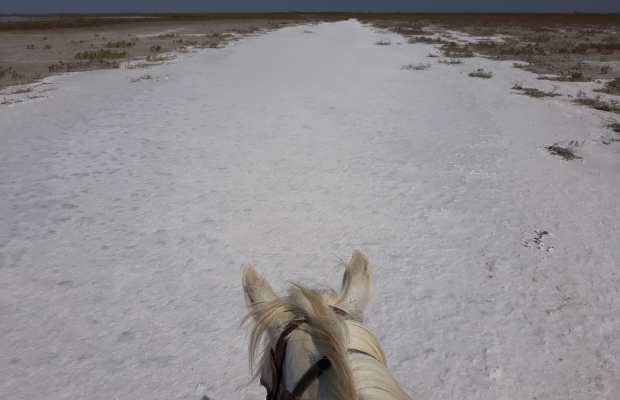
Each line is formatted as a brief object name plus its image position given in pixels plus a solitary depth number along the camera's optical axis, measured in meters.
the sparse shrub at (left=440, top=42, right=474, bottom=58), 17.05
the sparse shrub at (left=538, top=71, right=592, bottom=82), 11.22
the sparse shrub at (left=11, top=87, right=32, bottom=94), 9.64
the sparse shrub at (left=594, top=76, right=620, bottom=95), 9.80
